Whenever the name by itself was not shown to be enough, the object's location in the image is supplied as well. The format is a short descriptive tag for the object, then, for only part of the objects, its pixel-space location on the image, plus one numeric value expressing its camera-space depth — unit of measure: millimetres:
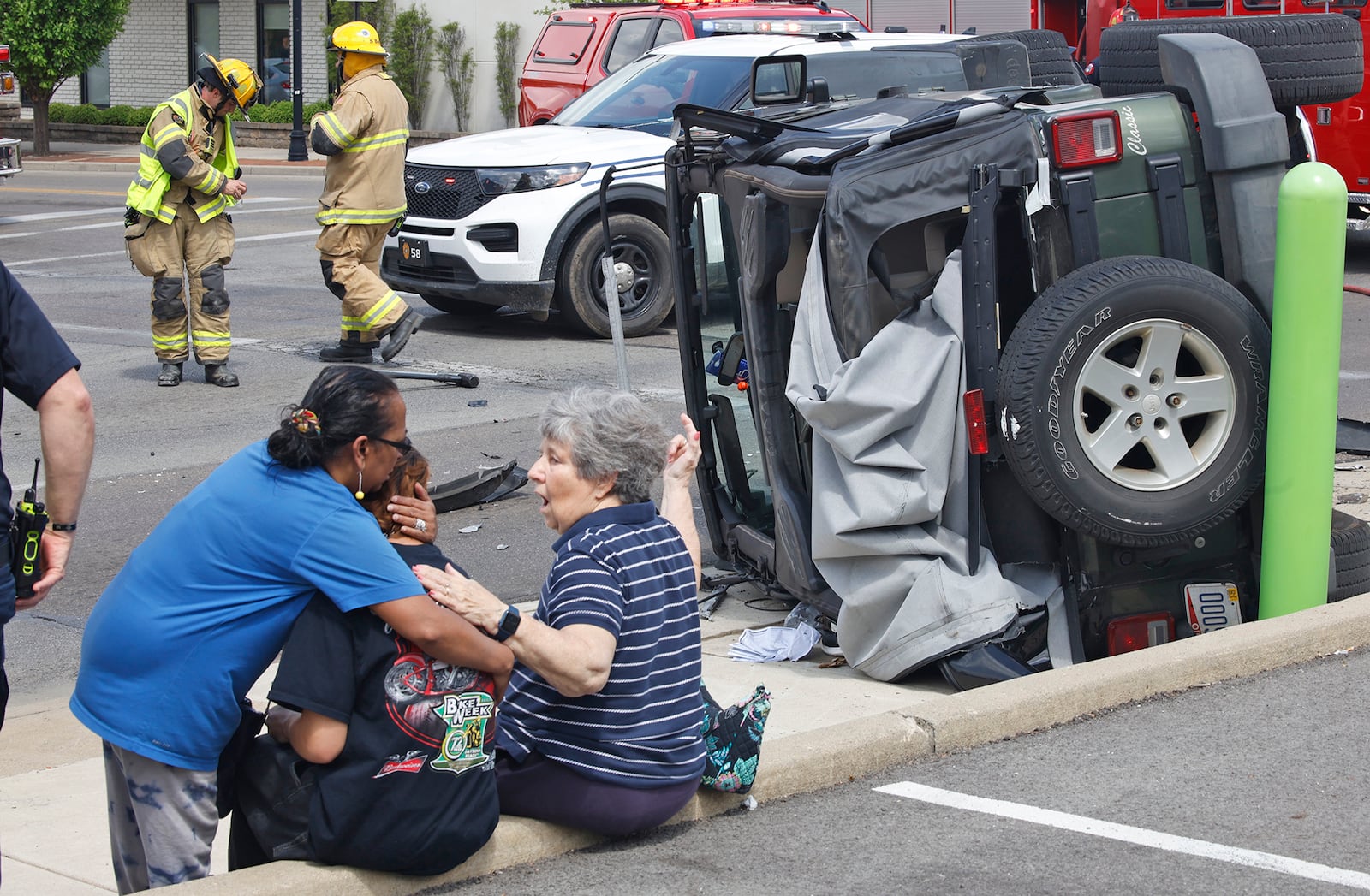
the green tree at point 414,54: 29812
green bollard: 4996
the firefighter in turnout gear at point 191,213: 10109
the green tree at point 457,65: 30047
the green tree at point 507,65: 29734
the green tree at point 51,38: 27031
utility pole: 26922
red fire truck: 5703
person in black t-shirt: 3326
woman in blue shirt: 3338
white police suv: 11562
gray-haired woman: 3660
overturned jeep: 4891
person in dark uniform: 3561
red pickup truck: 15992
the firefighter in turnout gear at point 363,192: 10461
